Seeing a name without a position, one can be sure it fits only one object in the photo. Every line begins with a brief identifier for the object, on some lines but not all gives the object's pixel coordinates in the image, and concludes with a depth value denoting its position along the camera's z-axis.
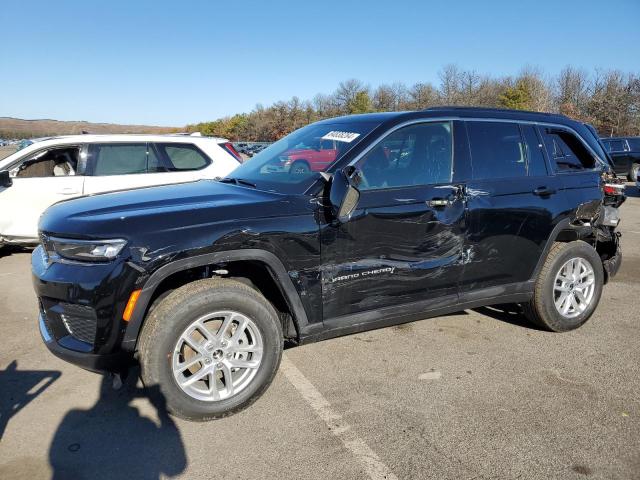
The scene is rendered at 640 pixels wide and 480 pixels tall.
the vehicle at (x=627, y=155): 18.97
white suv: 6.56
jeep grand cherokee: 2.70
